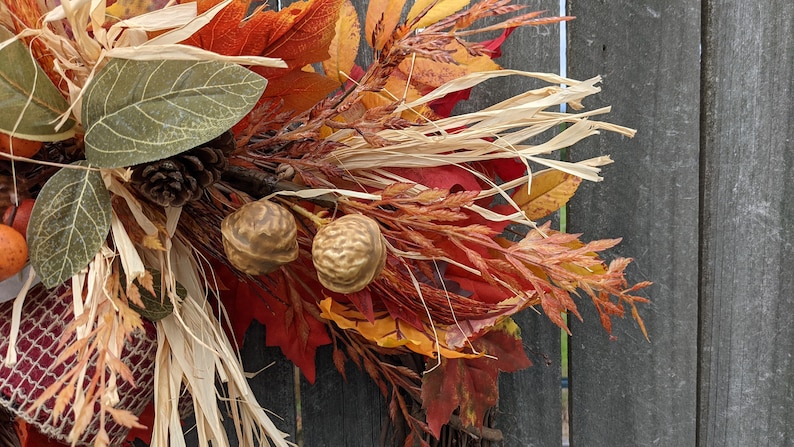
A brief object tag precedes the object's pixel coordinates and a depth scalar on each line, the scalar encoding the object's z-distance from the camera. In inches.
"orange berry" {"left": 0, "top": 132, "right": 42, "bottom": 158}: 15.8
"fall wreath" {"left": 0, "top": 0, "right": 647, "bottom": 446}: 15.1
